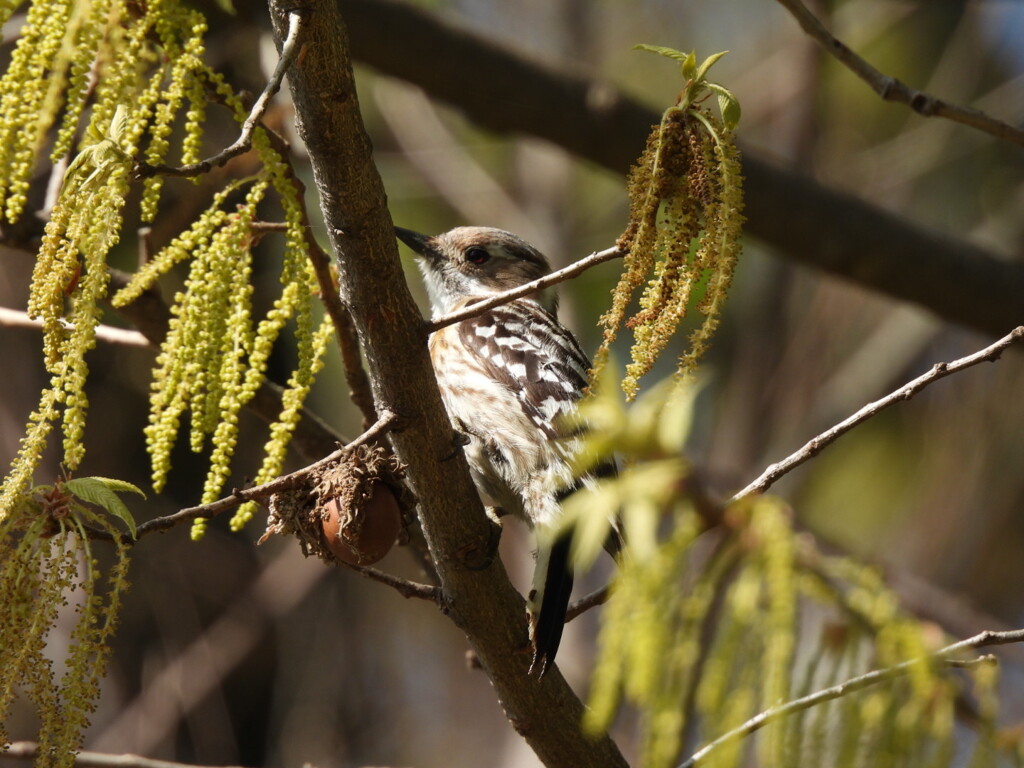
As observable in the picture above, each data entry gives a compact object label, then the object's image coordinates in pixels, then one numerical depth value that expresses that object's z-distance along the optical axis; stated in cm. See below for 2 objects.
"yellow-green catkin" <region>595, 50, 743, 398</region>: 343
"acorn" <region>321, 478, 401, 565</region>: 475
